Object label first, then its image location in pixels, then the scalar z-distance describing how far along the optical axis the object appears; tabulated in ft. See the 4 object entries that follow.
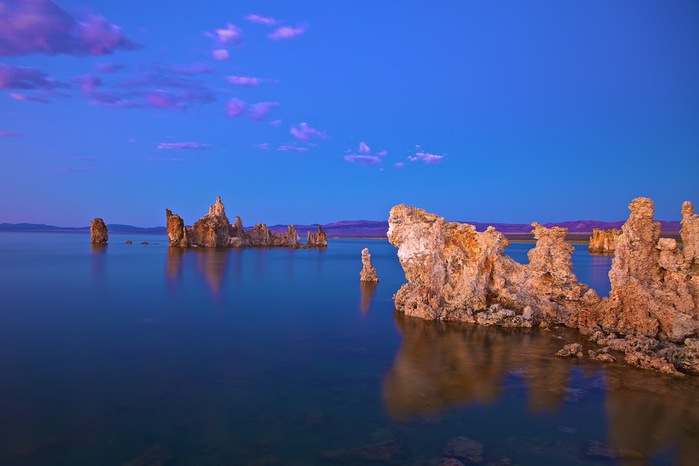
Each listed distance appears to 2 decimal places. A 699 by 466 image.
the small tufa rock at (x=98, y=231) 284.20
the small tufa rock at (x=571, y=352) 41.91
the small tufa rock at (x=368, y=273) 108.63
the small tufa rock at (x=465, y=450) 22.95
